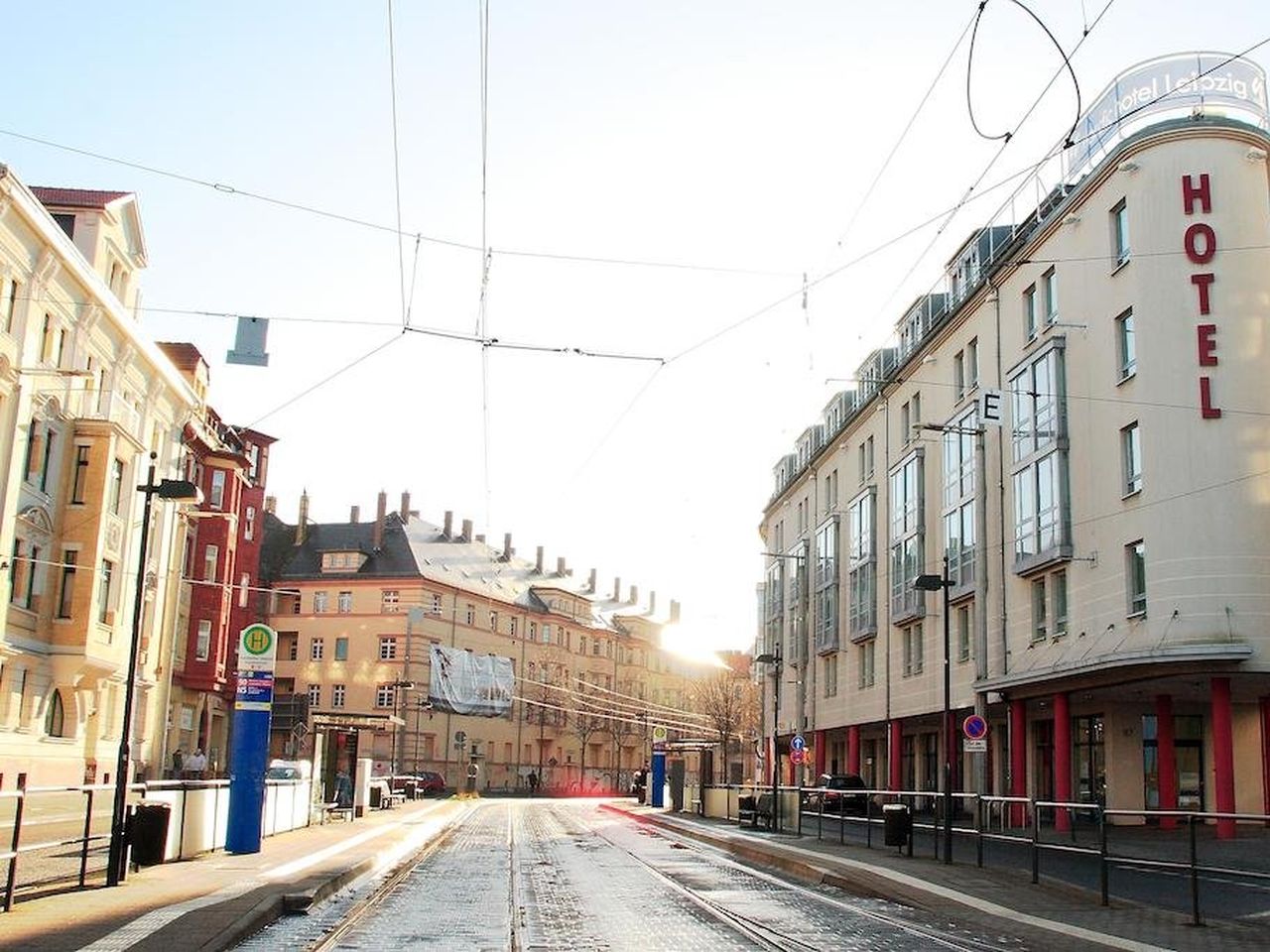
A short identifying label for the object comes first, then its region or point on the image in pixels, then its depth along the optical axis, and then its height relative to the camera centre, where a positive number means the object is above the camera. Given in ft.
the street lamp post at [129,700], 51.52 +1.12
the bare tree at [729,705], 332.39 +11.09
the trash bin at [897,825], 81.46 -4.30
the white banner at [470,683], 287.07 +12.38
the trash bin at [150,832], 58.44 -4.51
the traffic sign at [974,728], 93.81 +1.99
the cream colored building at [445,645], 284.00 +21.56
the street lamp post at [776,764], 114.21 -1.40
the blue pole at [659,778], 193.06 -4.76
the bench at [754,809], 116.98 -5.33
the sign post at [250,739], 69.15 -0.33
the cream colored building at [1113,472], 97.60 +24.07
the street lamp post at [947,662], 81.40 +6.02
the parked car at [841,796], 106.32 -4.04
